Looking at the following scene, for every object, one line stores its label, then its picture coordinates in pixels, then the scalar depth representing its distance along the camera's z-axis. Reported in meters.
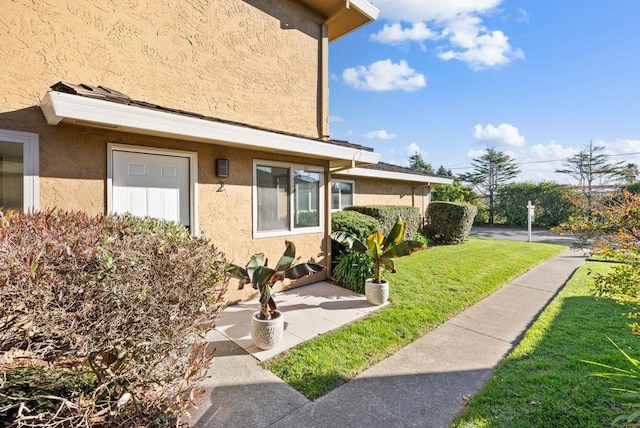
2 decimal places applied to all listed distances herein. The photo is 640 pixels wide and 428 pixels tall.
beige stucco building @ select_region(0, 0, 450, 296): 4.48
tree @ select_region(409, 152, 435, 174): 52.59
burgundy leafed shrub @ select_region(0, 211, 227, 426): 2.09
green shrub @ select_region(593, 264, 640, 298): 4.07
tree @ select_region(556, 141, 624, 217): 31.55
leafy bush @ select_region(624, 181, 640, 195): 24.38
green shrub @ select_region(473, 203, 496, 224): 31.05
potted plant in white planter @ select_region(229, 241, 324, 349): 4.80
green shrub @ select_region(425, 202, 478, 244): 16.02
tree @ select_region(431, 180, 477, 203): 28.97
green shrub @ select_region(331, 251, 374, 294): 8.11
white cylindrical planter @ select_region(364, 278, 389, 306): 6.95
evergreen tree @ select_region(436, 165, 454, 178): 53.25
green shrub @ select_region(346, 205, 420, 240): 12.34
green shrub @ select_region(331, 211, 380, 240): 9.17
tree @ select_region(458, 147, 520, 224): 39.66
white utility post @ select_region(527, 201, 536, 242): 18.22
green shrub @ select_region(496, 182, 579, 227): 26.33
